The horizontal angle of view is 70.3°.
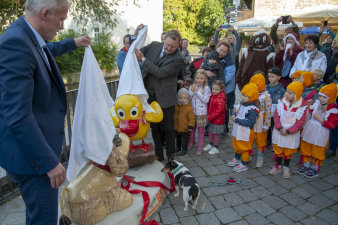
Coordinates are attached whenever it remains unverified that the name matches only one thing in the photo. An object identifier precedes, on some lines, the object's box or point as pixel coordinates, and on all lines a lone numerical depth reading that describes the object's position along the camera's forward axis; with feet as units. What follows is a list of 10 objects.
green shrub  31.04
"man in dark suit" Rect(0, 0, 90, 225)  4.55
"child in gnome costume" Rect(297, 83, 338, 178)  12.35
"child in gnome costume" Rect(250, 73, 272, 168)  13.21
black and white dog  9.74
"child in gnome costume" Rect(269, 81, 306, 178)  12.15
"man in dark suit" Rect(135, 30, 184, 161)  11.71
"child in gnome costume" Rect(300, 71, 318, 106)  13.92
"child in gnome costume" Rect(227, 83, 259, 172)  12.65
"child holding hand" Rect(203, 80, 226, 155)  14.92
